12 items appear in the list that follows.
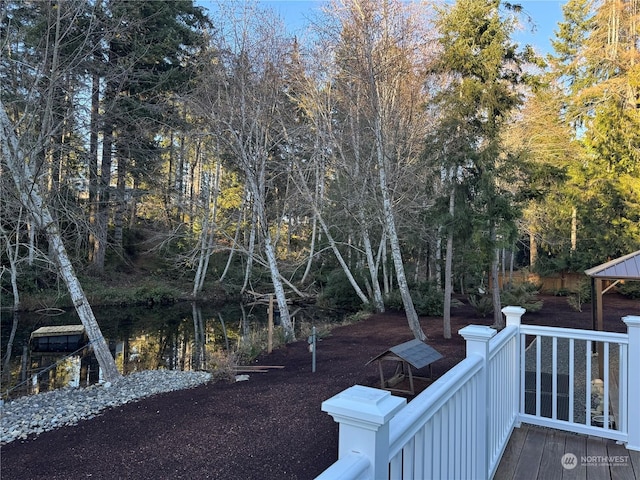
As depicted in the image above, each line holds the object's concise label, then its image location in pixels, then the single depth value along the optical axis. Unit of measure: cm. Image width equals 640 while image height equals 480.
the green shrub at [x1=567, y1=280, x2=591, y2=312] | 1199
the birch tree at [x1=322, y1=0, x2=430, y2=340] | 860
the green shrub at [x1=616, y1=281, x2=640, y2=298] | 1385
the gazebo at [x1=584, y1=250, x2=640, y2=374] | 472
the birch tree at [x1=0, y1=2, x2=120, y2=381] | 641
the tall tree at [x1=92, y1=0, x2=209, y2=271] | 1519
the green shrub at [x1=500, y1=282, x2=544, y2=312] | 1112
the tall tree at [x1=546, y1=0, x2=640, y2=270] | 1305
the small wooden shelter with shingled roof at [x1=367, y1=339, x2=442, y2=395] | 470
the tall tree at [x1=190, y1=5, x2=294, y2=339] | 947
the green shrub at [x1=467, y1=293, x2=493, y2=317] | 1109
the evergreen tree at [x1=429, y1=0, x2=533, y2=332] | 786
